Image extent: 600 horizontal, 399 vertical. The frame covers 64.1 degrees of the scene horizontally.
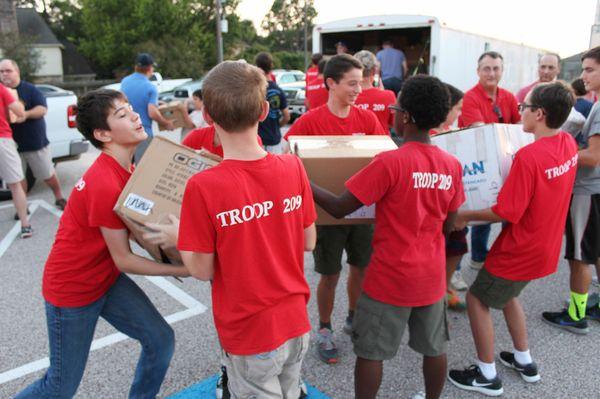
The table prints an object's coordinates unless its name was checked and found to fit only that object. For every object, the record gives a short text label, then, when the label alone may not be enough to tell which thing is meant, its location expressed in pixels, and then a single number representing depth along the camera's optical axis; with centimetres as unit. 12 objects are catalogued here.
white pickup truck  679
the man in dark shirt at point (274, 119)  584
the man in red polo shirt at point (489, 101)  398
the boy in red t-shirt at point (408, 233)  206
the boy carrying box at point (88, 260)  196
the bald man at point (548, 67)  482
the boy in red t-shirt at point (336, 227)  299
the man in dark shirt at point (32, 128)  550
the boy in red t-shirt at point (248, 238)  156
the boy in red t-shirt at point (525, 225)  243
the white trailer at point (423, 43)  891
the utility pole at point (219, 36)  2130
